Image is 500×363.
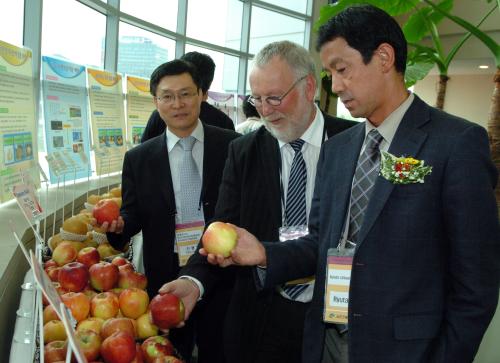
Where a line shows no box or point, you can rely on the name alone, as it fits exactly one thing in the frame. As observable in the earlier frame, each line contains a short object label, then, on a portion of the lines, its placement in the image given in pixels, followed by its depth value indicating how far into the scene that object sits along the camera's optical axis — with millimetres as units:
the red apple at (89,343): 1292
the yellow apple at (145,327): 1552
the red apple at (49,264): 1869
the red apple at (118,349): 1259
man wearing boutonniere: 1128
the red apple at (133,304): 1585
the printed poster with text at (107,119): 4250
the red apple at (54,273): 1745
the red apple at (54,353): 1149
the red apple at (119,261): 1977
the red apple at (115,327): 1392
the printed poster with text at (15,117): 2368
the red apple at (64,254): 1922
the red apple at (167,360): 1325
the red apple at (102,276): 1732
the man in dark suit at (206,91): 3166
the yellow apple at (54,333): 1322
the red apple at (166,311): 1455
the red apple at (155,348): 1380
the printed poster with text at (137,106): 5180
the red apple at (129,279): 1813
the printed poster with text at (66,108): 3455
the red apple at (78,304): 1489
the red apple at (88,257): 1921
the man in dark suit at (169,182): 2289
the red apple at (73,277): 1656
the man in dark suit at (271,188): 1712
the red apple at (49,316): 1441
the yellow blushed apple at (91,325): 1424
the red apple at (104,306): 1538
